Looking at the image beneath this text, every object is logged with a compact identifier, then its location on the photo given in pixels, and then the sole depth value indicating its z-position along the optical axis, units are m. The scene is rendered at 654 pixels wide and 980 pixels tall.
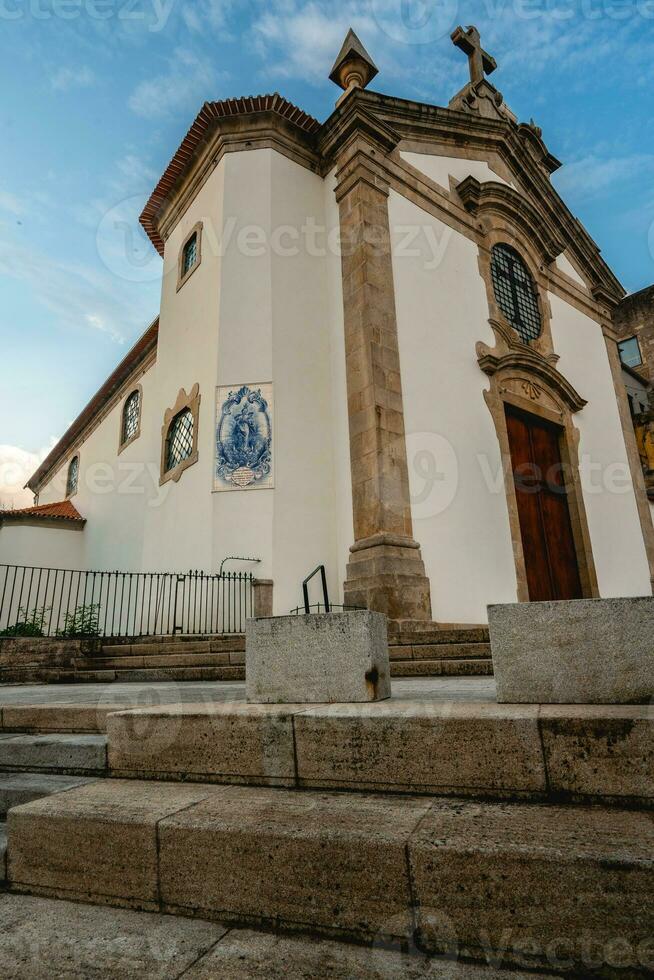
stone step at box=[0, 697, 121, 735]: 3.12
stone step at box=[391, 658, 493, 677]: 5.13
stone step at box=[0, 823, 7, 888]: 2.15
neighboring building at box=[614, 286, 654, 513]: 23.67
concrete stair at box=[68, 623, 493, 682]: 5.45
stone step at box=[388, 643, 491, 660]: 5.64
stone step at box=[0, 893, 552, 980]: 1.46
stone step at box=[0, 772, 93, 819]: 2.54
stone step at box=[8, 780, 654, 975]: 1.45
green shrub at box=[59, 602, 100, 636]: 8.51
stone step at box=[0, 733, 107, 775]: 2.70
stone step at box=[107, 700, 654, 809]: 1.83
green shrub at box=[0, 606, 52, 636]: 9.12
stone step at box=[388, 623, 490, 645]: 6.19
